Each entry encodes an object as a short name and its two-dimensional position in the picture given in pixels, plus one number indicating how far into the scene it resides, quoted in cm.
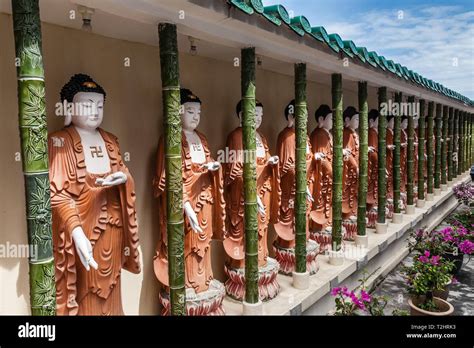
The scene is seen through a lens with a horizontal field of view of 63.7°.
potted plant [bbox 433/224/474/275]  671
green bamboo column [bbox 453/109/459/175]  1580
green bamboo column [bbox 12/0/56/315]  235
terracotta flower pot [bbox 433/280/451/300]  585
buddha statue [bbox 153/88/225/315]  431
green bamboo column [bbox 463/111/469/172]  1762
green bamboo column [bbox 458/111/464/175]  1684
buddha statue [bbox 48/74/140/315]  320
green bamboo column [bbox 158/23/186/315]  349
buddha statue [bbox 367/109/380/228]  912
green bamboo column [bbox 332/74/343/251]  660
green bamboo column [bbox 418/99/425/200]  1096
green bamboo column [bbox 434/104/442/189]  1289
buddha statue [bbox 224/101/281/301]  531
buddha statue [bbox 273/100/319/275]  616
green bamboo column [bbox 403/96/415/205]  1012
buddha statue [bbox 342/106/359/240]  799
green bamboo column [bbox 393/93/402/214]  921
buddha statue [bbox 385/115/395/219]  999
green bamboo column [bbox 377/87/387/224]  840
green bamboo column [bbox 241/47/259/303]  456
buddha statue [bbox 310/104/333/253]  703
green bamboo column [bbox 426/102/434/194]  1186
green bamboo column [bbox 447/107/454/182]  1467
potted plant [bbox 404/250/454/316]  511
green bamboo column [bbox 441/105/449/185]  1369
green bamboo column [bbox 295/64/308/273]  559
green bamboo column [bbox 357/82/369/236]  750
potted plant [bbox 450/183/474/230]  915
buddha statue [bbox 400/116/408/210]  1081
